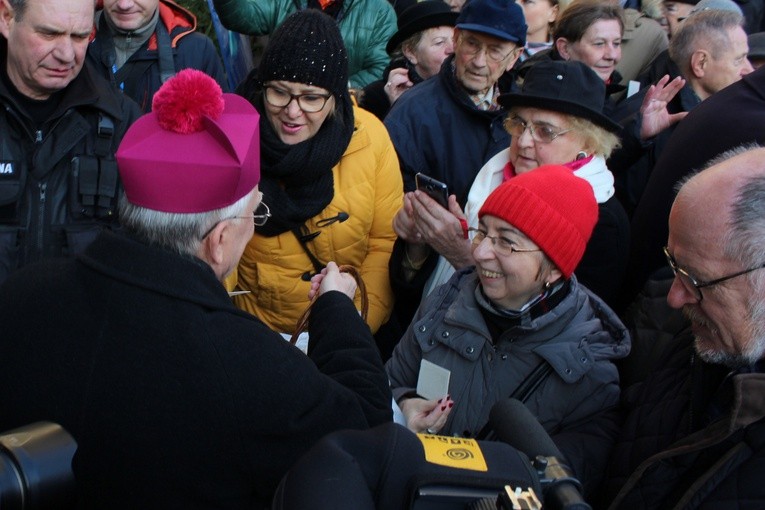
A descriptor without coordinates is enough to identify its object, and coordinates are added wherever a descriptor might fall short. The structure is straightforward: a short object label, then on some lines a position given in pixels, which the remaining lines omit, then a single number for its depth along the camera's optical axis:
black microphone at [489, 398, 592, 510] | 1.04
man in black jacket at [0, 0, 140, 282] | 2.94
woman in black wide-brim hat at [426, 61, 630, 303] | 2.93
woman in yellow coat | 3.08
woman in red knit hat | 2.39
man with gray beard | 1.75
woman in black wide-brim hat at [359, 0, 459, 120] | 4.80
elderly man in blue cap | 3.71
